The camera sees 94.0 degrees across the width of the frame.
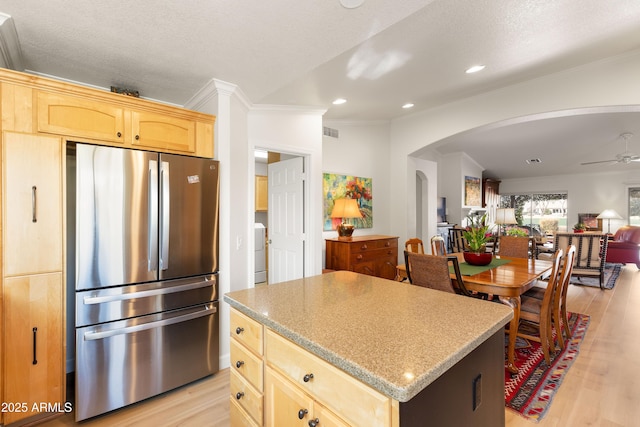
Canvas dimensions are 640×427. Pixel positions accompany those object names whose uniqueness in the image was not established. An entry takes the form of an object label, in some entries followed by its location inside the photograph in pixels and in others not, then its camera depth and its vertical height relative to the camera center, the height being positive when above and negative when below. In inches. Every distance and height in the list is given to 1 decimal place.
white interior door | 149.0 -3.1
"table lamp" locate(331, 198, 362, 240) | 167.6 +1.0
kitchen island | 32.8 -18.0
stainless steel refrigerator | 76.9 -16.4
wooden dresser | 160.2 -23.2
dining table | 92.4 -21.7
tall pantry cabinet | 70.6 -4.6
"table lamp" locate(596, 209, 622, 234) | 284.4 -2.1
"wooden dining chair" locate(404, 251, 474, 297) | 89.5 -18.6
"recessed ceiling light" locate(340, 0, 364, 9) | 65.5 +46.7
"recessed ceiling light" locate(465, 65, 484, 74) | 122.3 +60.3
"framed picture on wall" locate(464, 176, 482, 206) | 326.0 +24.9
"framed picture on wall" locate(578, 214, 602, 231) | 337.5 -8.5
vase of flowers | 118.3 -13.2
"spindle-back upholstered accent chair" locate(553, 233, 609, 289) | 196.7 -25.2
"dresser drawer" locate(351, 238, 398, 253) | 160.9 -17.9
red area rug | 80.0 -51.6
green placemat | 108.6 -21.3
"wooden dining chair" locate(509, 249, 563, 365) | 97.1 -34.2
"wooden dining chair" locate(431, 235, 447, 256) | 140.3 -15.5
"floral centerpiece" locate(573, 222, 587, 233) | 271.5 -14.0
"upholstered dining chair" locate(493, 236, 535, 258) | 148.6 -17.0
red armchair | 250.8 -30.5
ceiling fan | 236.2 +59.9
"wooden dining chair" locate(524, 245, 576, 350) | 106.4 -31.4
